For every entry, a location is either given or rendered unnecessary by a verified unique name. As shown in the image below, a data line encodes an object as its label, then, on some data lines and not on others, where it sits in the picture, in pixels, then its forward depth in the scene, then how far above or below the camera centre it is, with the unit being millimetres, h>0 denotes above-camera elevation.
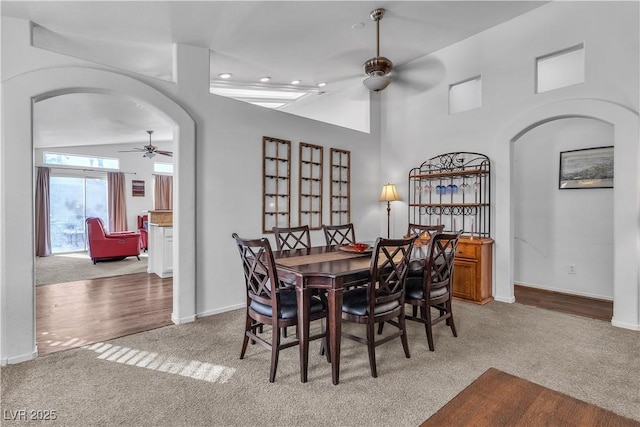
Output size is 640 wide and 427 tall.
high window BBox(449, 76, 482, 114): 4544 +1639
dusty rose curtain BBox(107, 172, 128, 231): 8812 +266
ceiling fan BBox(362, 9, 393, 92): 3211 +1388
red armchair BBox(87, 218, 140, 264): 6688 -703
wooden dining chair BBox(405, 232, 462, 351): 2678 -657
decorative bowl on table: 2996 -351
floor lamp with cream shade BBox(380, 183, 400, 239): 5012 +253
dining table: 2172 -524
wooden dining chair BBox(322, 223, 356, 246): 3674 -247
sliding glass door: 8156 +70
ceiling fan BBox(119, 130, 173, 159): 7031 +1300
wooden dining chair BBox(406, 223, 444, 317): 2842 -396
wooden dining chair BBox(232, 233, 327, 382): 2242 -671
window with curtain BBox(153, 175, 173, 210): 9695 +577
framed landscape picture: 4020 +544
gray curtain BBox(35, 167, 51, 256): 7621 -101
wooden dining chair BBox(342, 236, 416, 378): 2262 -671
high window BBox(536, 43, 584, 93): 4102 +1824
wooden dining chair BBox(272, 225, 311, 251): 3391 -246
